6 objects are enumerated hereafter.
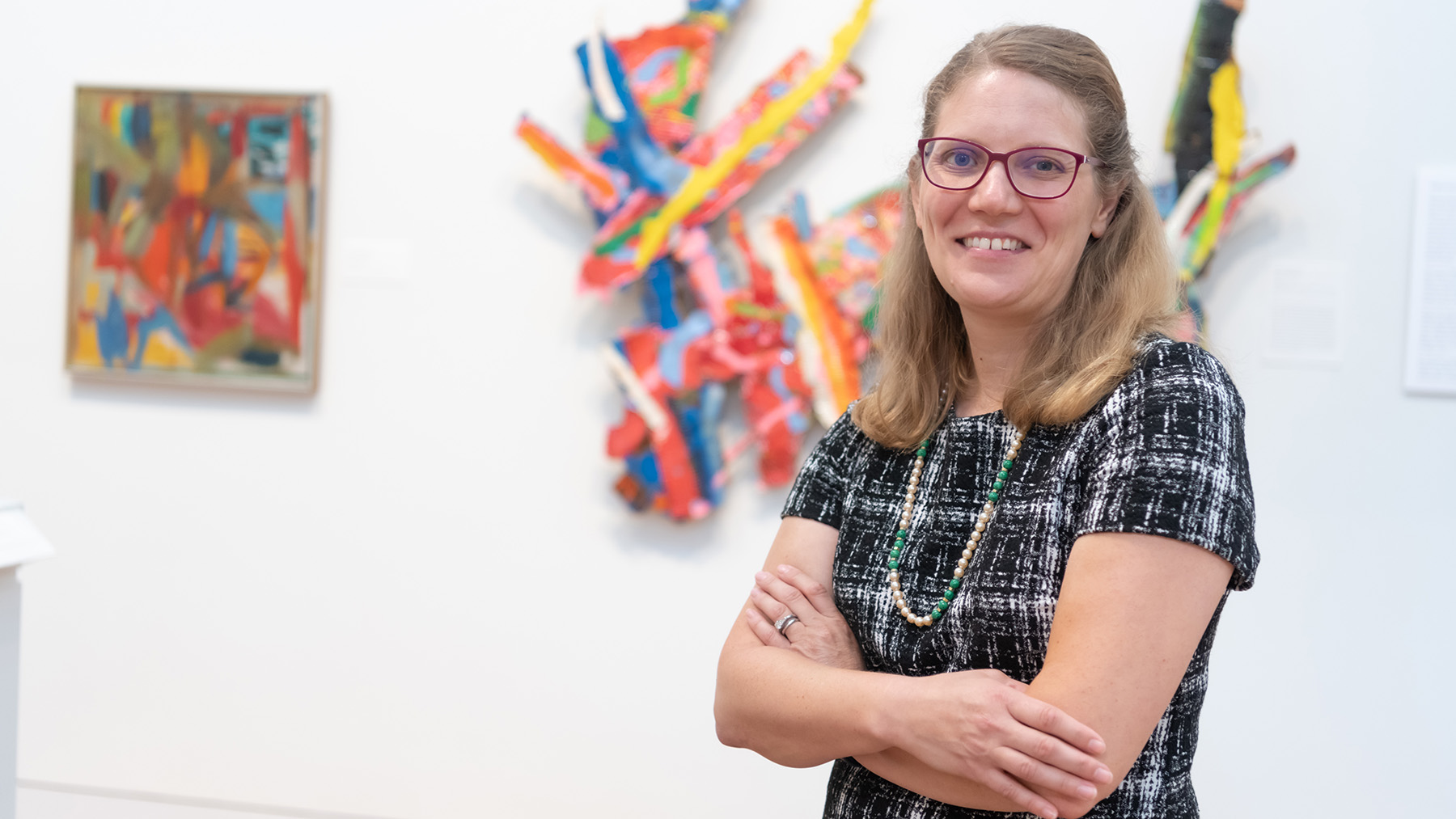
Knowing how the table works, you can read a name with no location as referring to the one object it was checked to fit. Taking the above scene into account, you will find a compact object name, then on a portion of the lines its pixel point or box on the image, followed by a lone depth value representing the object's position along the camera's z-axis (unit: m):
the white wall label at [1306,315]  2.49
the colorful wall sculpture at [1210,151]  2.42
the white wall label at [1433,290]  2.45
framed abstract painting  2.78
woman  1.01
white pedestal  1.59
